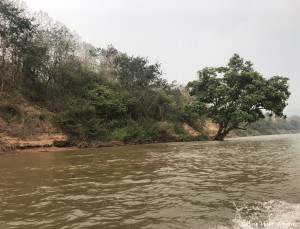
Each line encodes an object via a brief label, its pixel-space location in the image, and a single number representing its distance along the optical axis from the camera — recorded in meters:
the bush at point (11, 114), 20.00
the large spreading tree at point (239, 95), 27.50
